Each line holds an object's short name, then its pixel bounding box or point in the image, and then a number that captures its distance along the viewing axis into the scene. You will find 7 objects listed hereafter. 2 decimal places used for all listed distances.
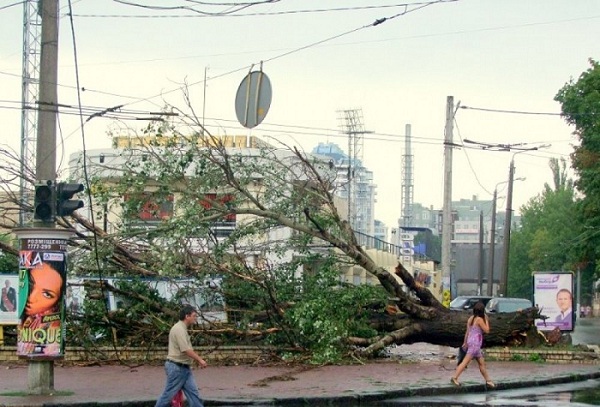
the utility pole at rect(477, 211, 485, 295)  69.30
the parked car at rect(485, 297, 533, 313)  34.97
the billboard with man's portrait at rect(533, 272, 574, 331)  27.69
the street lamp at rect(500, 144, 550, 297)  50.78
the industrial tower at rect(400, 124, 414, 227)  138.00
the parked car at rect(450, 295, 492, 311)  42.35
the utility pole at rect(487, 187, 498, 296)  61.59
